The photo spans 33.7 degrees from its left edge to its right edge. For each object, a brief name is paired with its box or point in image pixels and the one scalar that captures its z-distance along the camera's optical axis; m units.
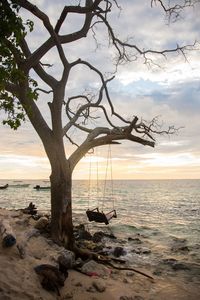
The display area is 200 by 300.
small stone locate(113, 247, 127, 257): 15.09
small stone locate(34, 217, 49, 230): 14.48
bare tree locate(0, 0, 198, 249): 10.76
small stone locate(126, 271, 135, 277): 11.52
